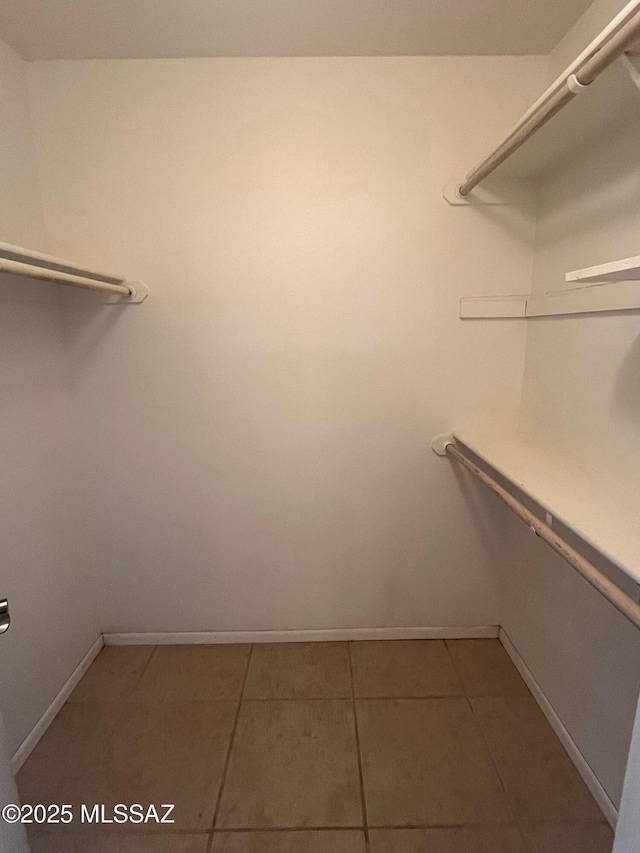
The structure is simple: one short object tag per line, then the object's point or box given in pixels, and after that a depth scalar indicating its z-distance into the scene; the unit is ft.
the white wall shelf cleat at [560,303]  3.71
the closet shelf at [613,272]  2.50
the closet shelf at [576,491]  2.82
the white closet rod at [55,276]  3.48
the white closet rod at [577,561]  2.65
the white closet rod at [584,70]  2.46
